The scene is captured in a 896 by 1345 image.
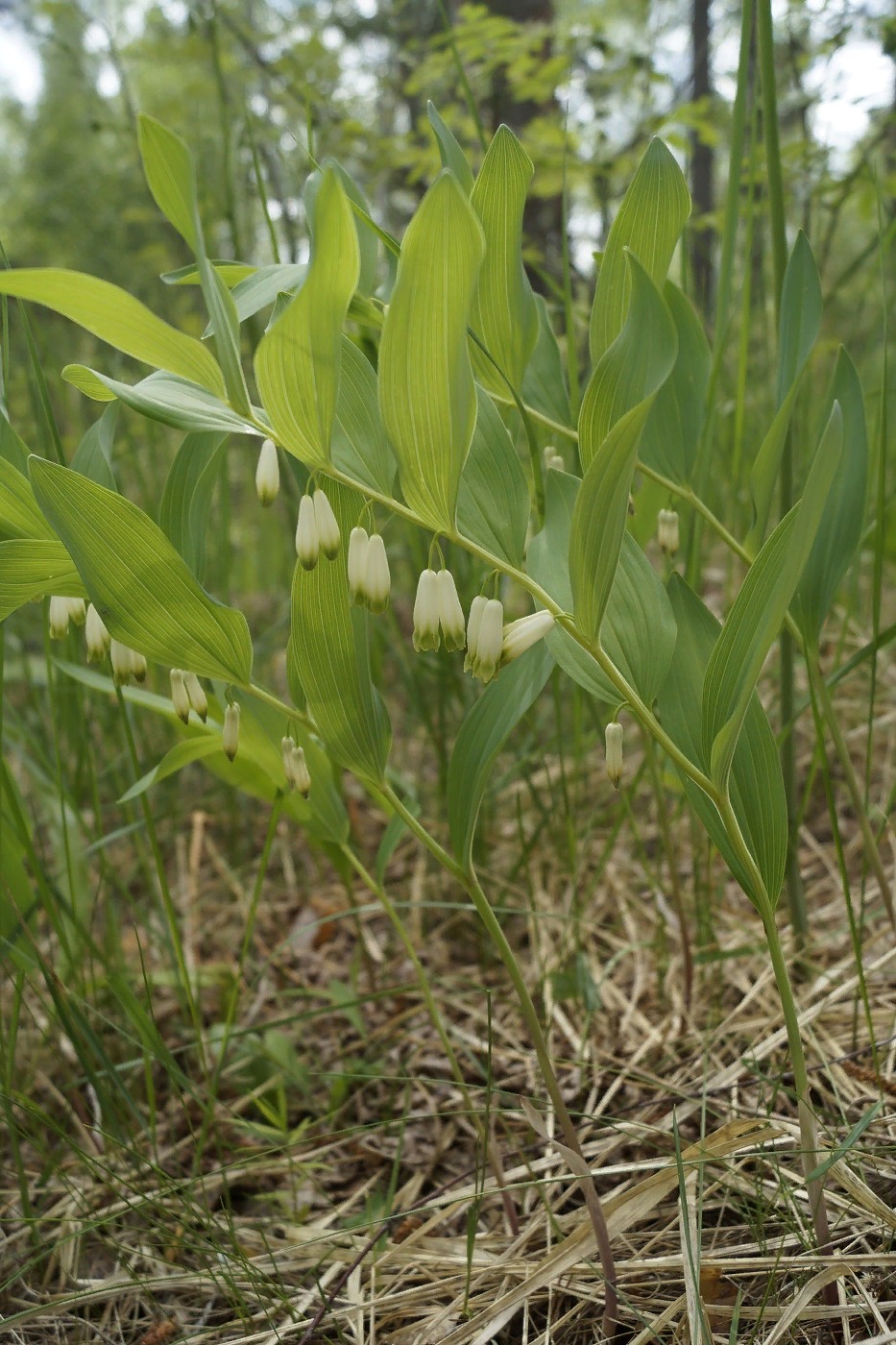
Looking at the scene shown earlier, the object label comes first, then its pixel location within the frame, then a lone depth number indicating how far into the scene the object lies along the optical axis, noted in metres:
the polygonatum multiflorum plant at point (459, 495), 0.38
